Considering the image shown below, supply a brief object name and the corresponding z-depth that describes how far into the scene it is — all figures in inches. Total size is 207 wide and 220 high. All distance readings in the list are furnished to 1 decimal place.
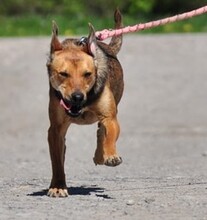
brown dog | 638.2
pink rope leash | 751.0
